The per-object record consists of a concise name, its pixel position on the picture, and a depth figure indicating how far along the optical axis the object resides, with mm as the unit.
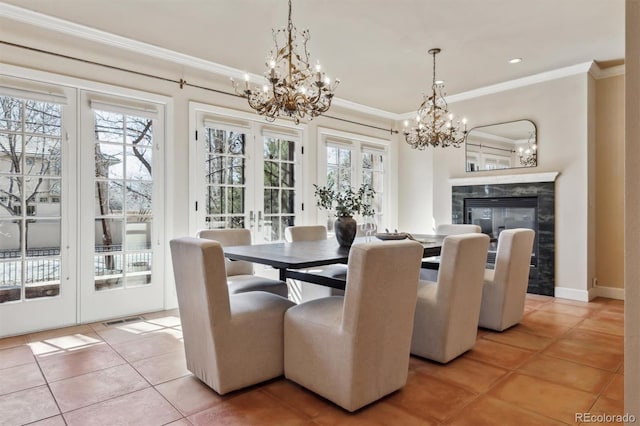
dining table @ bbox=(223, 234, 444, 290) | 2361
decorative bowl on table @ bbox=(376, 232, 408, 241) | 3423
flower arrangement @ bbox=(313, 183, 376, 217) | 3287
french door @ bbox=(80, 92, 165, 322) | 3646
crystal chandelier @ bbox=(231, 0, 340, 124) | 2709
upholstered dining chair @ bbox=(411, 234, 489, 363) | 2580
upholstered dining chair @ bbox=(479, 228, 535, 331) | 3273
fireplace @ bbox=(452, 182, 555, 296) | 4762
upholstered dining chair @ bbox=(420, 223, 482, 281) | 3871
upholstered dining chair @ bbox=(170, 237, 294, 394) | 2107
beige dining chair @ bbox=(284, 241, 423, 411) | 1936
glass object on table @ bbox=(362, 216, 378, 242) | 3690
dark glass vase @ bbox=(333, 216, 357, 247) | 3195
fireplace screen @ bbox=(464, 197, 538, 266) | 4945
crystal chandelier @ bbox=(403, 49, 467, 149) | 4148
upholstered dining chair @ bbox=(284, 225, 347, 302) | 3699
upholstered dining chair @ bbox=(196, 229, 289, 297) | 3178
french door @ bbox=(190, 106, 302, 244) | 4383
